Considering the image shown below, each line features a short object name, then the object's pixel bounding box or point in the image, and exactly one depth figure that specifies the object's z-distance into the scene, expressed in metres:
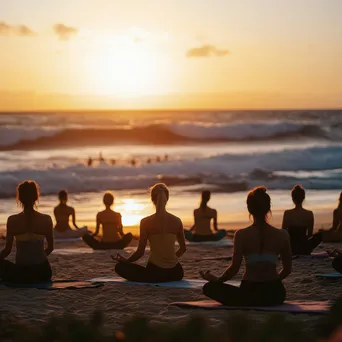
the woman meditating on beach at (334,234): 12.52
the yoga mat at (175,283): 8.12
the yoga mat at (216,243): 12.82
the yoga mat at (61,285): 8.13
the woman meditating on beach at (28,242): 8.06
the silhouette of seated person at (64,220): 13.65
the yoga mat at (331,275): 8.71
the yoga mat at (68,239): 13.61
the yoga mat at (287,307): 6.46
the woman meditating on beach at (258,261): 6.44
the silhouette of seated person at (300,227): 10.50
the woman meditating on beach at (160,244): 8.18
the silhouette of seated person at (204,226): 13.18
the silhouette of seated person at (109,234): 11.95
